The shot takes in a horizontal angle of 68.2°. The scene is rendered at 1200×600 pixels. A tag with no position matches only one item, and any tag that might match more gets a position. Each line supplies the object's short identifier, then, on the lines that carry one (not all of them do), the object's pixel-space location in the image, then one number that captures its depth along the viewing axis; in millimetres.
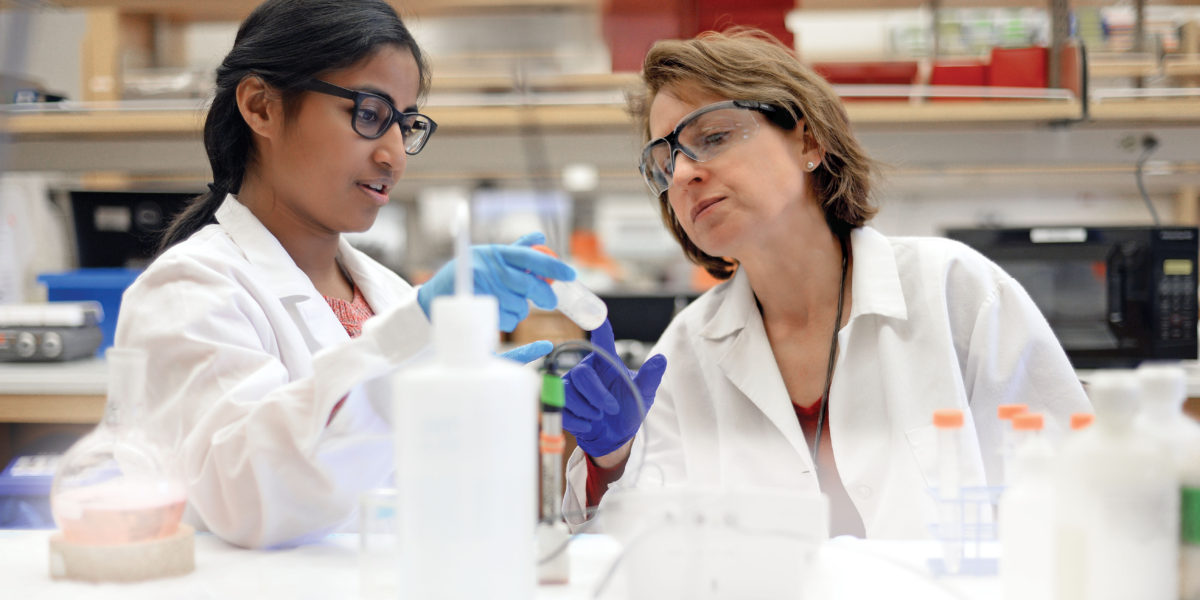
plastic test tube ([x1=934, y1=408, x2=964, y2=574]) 846
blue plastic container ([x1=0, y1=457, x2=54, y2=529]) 2002
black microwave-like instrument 2295
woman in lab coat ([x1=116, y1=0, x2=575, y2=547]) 917
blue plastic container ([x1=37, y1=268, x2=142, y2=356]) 2664
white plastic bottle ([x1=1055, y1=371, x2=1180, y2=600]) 646
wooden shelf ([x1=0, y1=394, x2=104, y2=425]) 2219
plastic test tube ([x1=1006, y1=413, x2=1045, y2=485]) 763
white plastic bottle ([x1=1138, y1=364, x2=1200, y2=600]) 661
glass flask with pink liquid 833
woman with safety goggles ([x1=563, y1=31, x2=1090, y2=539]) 1446
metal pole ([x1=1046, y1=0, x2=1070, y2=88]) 2441
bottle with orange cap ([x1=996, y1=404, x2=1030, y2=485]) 817
